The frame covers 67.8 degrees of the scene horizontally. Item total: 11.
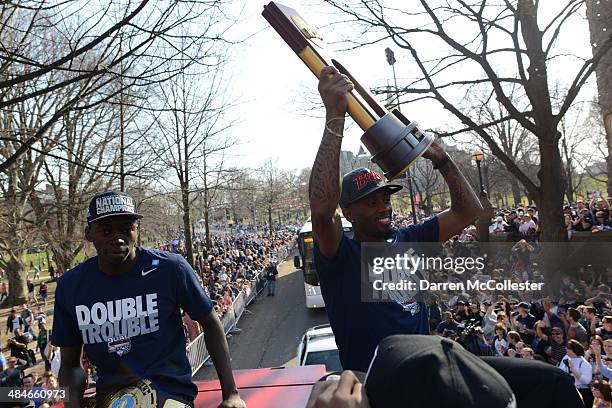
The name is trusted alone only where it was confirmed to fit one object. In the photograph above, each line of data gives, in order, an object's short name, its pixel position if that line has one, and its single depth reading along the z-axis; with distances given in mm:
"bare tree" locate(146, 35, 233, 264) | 15908
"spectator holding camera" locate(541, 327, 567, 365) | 6672
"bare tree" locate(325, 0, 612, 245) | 8992
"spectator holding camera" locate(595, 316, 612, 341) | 6403
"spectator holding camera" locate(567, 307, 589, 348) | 6750
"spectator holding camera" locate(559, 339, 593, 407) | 5738
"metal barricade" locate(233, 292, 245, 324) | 15898
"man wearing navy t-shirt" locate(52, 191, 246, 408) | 2242
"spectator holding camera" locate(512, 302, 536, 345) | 7574
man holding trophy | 1867
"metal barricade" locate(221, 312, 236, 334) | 13938
